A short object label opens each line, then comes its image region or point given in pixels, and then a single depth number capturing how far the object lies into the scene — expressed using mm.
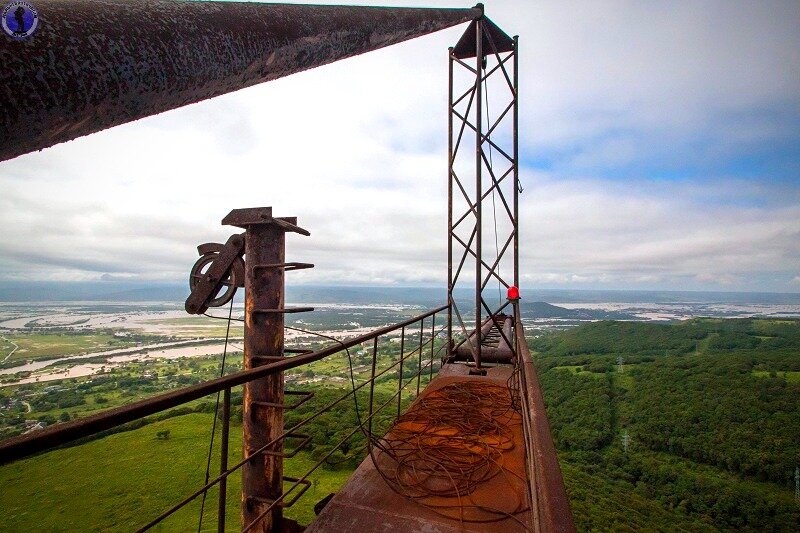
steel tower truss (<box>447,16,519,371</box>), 5531
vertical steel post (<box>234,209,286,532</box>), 2650
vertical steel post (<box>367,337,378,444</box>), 2559
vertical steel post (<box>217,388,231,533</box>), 1598
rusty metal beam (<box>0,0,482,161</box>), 492
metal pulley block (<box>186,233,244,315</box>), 3041
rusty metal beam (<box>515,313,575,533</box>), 943
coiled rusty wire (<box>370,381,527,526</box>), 2309
